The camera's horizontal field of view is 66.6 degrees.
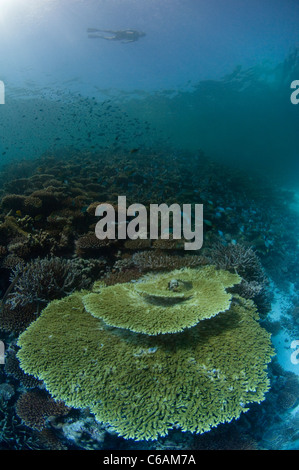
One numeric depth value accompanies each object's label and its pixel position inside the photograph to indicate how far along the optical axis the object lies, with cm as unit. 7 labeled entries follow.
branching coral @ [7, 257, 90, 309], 397
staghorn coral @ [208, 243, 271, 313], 513
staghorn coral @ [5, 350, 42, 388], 390
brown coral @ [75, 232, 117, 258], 561
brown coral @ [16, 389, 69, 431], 371
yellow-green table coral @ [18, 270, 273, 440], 246
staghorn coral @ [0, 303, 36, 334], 396
